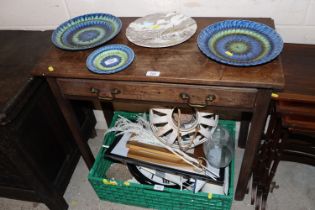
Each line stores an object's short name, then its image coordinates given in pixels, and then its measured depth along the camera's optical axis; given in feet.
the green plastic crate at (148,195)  4.45
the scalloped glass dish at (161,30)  3.81
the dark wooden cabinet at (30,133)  3.83
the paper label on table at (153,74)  3.39
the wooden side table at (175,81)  3.28
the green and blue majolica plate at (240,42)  3.41
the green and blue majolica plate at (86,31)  3.95
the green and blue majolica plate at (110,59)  3.54
